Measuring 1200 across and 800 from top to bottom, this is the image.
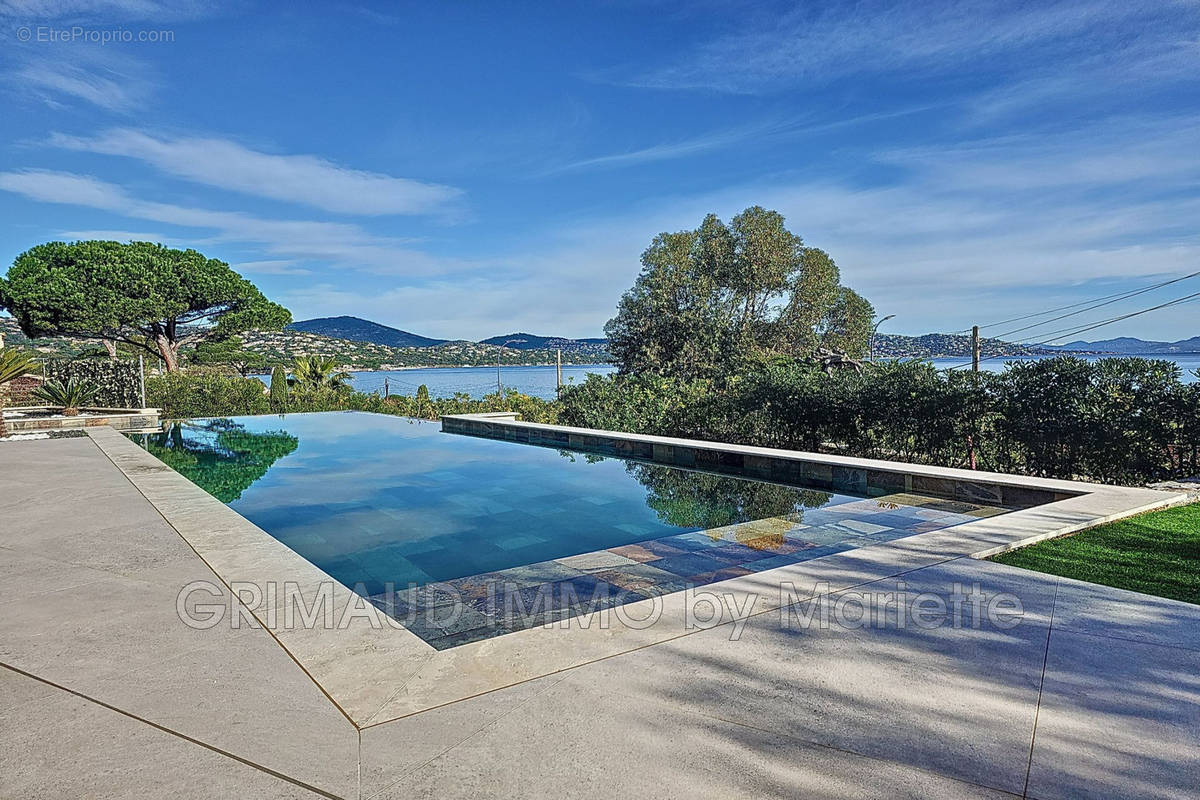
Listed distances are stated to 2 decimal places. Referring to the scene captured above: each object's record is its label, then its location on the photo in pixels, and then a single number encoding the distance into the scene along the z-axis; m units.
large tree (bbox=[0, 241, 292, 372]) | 23.25
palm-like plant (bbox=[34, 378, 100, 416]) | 15.95
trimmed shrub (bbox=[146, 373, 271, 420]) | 17.44
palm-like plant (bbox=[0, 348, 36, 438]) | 13.11
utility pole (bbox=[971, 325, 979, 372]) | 16.53
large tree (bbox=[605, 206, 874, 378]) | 18.23
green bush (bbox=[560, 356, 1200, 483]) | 6.65
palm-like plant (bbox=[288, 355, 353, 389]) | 19.92
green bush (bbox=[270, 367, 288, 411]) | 18.95
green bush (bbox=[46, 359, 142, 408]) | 16.86
